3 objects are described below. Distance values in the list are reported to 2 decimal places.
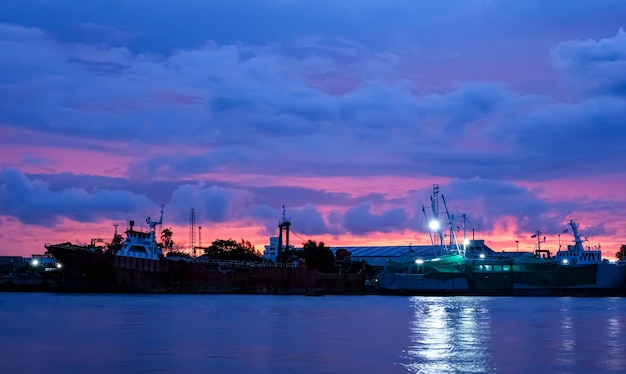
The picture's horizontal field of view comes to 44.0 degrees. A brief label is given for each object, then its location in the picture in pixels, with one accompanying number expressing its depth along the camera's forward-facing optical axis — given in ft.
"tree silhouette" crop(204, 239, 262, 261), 637.30
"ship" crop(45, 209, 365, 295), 401.49
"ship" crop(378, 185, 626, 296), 514.27
